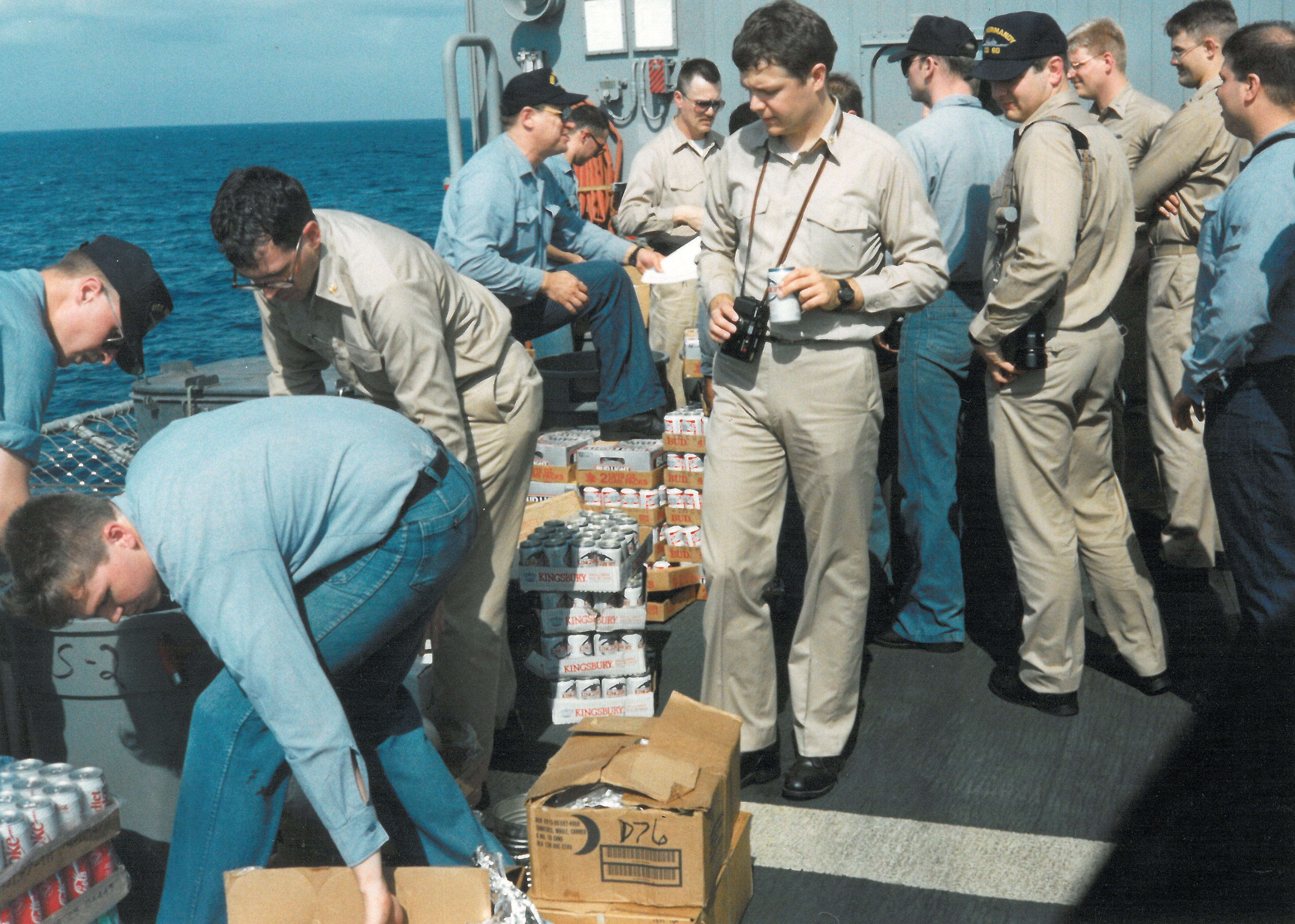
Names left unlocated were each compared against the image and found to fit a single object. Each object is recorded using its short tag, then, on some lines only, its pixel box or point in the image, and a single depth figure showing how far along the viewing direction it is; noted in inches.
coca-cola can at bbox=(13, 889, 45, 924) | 98.8
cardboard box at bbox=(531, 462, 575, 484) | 225.8
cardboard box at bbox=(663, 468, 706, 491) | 215.5
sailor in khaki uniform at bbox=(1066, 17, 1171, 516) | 242.7
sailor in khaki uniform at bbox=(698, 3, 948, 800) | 137.4
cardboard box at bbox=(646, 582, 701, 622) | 209.0
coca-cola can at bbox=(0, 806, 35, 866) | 97.0
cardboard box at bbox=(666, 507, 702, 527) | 215.5
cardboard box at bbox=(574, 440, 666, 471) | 215.9
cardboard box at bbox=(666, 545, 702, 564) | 213.0
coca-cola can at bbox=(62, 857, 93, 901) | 104.9
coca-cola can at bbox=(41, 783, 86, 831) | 103.3
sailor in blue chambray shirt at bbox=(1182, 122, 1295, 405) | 130.1
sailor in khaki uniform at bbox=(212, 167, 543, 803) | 127.9
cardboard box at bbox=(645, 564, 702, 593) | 207.3
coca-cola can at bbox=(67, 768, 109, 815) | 106.6
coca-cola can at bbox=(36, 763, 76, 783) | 109.8
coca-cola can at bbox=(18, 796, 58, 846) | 99.8
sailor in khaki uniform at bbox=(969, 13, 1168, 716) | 152.3
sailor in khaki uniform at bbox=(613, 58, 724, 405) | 281.3
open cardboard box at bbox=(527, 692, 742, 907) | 108.5
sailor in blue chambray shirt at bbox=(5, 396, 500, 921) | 90.4
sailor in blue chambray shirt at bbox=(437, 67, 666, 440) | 185.0
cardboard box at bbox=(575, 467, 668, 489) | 216.7
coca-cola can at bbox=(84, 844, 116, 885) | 108.0
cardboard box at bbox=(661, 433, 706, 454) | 214.8
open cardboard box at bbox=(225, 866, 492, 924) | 98.2
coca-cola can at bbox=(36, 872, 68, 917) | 101.7
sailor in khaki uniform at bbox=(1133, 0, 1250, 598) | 204.4
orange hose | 366.0
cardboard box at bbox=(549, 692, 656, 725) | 173.8
